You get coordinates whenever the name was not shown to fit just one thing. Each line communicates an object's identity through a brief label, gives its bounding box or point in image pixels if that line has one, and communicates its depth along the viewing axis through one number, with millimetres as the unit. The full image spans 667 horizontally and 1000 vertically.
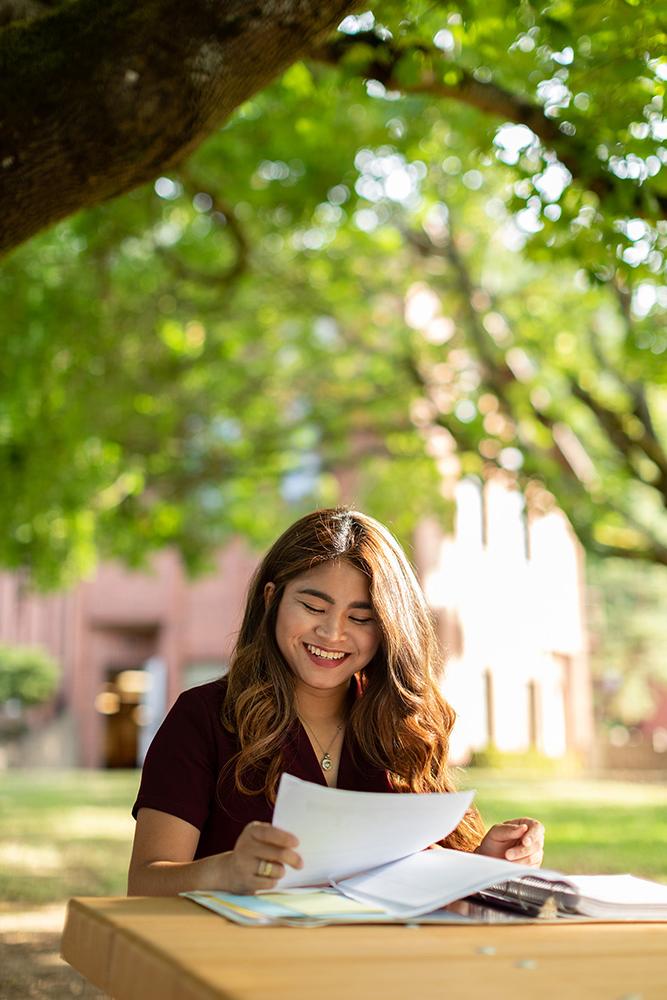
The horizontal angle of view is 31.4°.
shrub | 28297
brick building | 27391
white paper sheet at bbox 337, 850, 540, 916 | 1996
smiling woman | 2740
